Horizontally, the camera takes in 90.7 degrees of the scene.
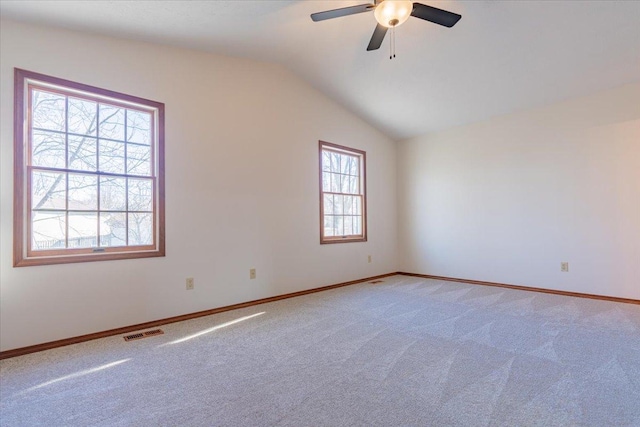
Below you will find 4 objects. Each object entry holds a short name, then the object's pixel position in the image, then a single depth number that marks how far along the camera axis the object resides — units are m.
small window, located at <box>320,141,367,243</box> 4.81
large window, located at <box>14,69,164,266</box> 2.54
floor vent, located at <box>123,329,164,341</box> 2.73
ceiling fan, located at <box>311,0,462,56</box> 2.32
